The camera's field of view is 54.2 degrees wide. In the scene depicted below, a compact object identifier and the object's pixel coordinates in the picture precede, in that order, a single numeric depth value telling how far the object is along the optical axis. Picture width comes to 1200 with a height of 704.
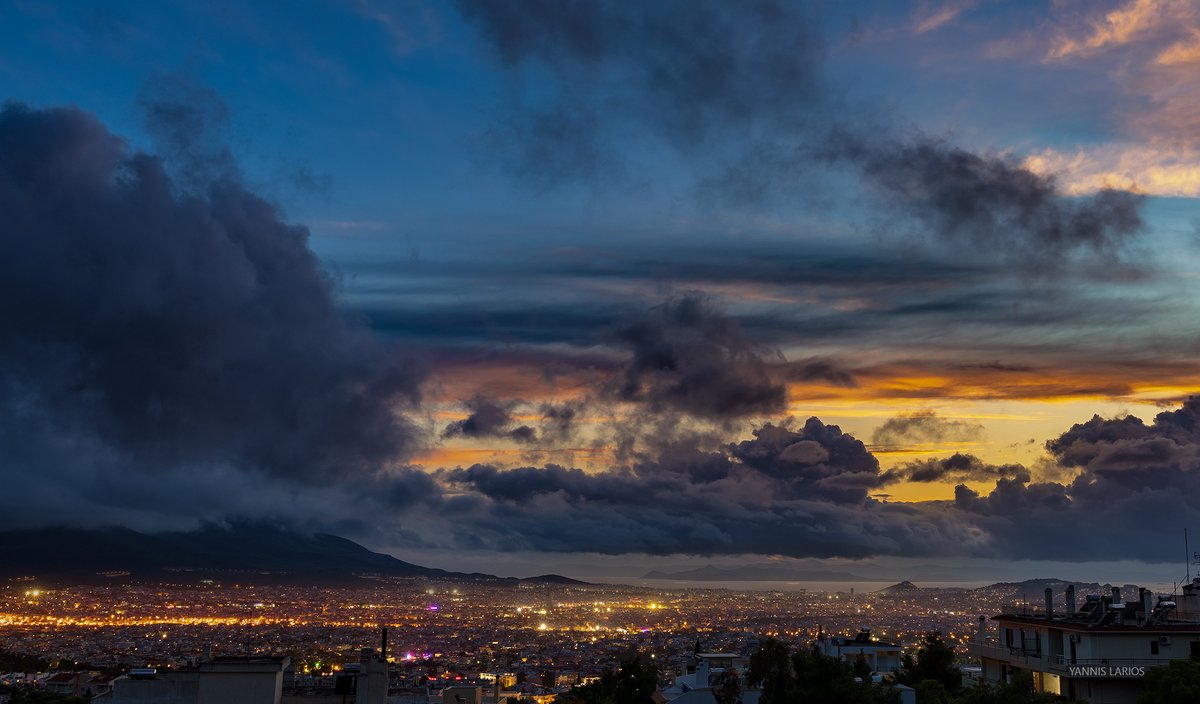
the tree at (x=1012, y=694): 45.28
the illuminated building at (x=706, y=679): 67.25
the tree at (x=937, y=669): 69.81
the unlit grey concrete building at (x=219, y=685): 40.75
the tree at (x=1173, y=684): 45.38
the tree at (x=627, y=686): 71.00
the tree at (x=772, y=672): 56.12
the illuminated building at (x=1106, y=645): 54.56
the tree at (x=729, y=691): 61.78
